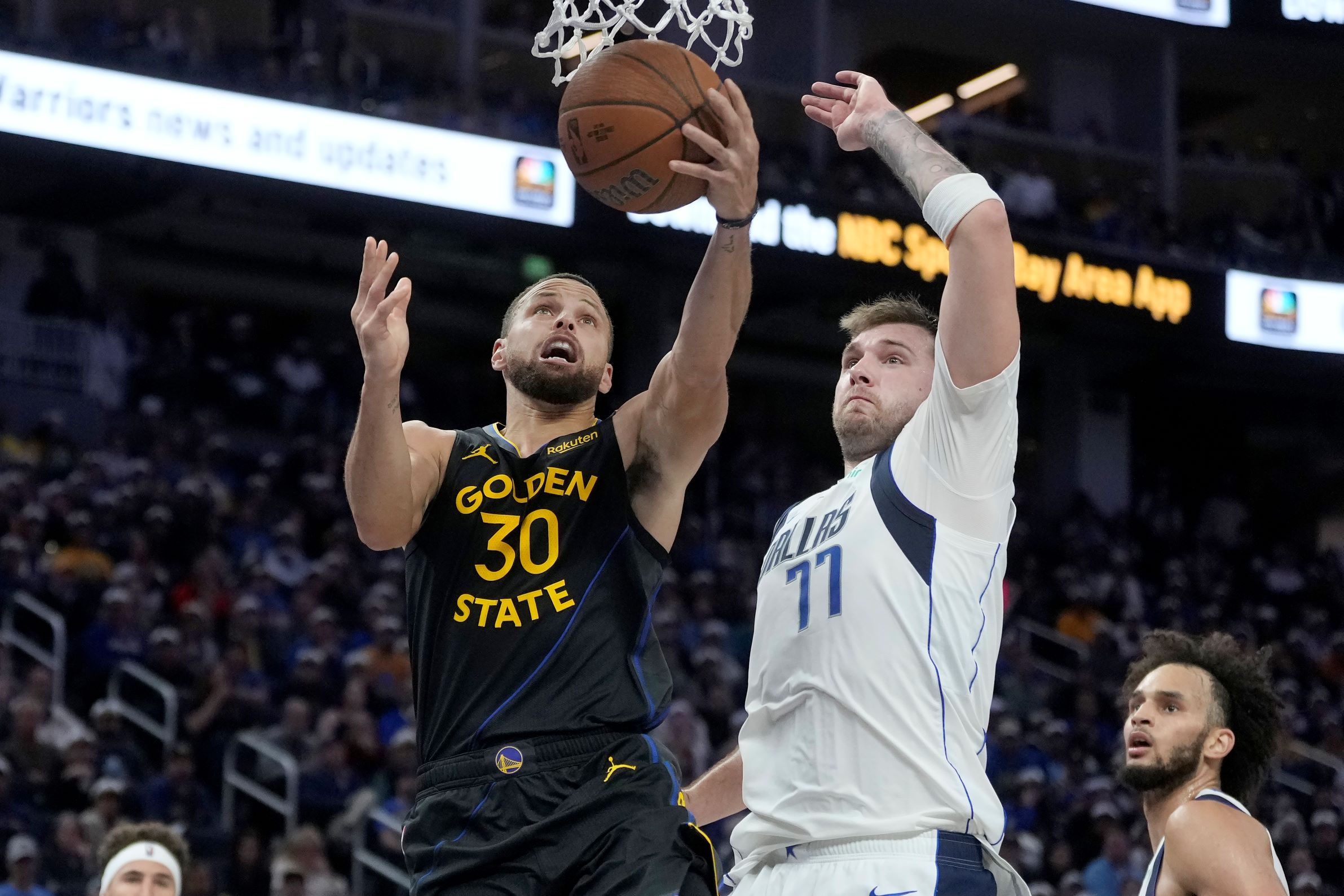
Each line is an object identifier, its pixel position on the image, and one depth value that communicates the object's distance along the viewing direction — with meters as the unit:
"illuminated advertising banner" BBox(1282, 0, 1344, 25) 20.23
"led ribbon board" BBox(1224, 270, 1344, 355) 18.58
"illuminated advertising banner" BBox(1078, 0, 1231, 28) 19.95
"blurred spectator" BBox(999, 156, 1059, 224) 18.47
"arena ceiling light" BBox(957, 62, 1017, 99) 21.97
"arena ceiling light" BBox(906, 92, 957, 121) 21.94
